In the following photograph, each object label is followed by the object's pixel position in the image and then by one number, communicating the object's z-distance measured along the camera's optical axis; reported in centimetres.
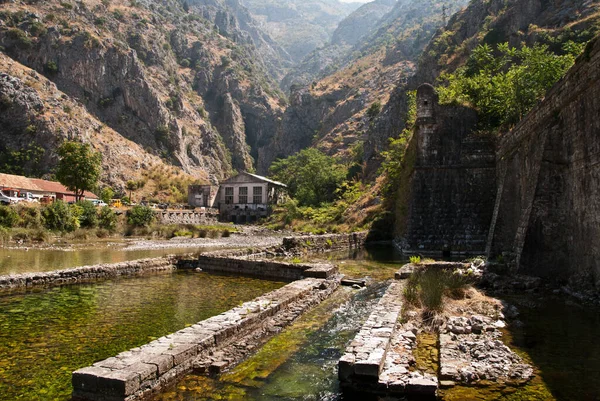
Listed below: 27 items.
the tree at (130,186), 7731
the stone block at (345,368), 568
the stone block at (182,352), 600
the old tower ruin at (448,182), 2253
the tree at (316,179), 6372
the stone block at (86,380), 509
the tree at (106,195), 6331
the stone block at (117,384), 496
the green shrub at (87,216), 3709
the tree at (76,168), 4644
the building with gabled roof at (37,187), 5141
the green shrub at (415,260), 1650
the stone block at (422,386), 516
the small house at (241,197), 7325
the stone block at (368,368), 549
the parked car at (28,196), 4745
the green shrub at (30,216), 3206
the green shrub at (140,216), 4234
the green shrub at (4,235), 2708
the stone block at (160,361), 560
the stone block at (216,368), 627
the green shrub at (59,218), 3328
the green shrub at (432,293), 889
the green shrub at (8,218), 3061
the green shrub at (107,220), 3853
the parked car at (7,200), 3543
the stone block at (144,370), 529
